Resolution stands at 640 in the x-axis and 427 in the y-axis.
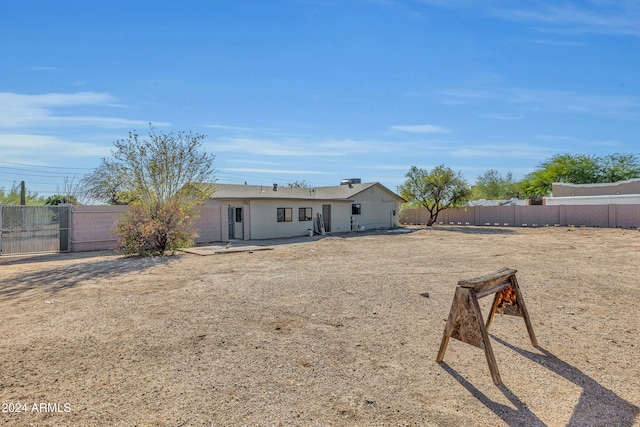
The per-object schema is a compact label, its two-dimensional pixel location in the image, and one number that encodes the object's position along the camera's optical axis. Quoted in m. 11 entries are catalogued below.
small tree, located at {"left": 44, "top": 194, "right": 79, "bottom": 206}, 27.08
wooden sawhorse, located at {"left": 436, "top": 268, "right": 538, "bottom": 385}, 3.50
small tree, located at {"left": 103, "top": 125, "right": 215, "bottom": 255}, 13.21
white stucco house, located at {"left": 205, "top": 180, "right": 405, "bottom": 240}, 20.77
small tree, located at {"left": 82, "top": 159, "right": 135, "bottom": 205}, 30.22
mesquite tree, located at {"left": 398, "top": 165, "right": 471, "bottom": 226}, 31.30
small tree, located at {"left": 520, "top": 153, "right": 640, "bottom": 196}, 43.69
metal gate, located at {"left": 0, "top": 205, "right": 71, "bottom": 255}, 12.98
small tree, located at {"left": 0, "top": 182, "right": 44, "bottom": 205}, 20.51
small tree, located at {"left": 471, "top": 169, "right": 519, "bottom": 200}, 63.28
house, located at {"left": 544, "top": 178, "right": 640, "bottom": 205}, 28.23
